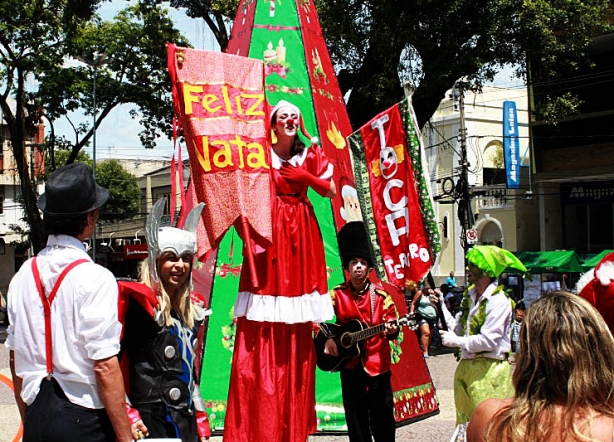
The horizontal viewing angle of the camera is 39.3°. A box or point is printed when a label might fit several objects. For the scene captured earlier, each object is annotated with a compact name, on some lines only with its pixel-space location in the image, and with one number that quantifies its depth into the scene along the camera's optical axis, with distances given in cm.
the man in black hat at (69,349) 296
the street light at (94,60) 1977
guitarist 577
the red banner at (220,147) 518
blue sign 2550
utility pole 2393
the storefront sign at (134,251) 4066
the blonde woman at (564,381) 215
